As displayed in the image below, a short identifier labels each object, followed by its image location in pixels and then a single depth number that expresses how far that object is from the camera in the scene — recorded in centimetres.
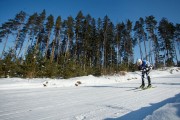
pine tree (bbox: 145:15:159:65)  4897
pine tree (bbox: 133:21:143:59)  5019
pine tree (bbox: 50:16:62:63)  4556
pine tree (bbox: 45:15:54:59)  4503
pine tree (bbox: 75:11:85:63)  4612
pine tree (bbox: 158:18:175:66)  4834
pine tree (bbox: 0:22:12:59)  4244
